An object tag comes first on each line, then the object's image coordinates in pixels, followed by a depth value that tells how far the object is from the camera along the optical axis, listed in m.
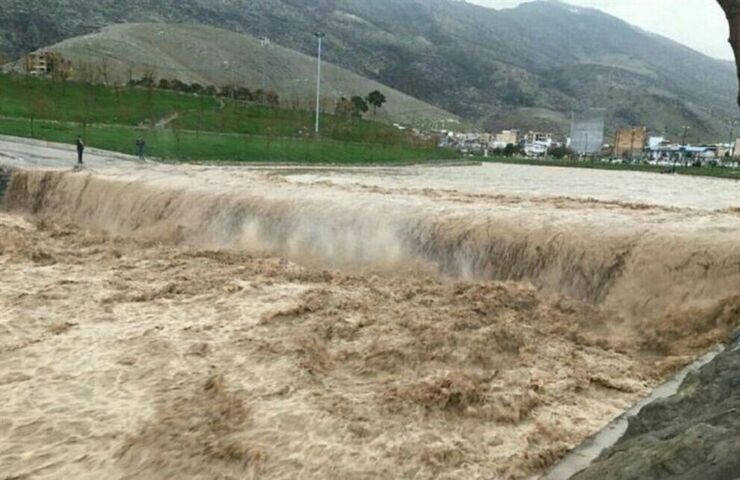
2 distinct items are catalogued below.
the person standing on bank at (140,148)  33.44
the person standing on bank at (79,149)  28.53
